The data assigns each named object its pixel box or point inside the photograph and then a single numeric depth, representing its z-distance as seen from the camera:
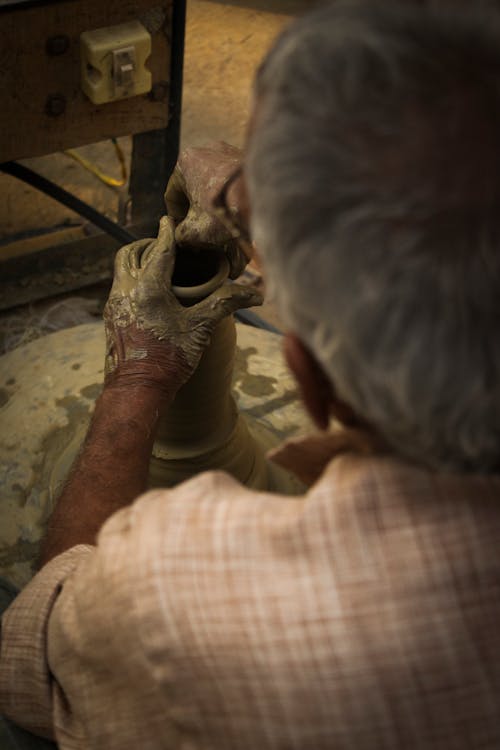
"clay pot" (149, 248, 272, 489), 1.52
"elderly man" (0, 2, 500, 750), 0.70
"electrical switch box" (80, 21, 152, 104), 1.95
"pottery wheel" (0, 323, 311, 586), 1.76
